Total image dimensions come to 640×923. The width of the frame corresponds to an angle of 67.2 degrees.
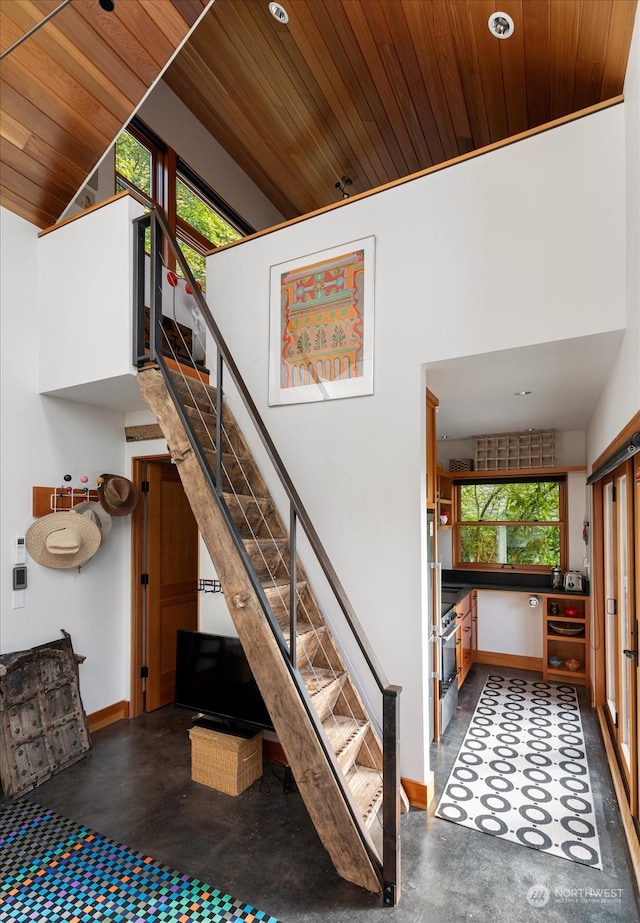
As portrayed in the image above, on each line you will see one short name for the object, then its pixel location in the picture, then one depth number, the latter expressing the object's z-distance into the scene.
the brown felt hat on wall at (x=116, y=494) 3.71
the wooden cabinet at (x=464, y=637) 4.25
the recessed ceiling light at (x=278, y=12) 3.09
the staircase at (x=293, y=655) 2.09
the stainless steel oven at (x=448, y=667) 3.49
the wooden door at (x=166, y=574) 4.10
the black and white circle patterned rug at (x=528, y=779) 2.49
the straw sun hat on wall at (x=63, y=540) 3.27
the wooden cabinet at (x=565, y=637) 4.58
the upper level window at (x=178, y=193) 4.18
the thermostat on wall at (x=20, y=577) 3.18
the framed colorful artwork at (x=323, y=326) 3.02
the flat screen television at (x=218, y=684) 3.08
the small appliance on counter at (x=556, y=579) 4.98
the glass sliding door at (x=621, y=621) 2.56
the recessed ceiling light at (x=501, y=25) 2.72
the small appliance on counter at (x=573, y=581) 4.80
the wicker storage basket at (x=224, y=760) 2.88
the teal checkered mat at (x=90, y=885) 2.01
